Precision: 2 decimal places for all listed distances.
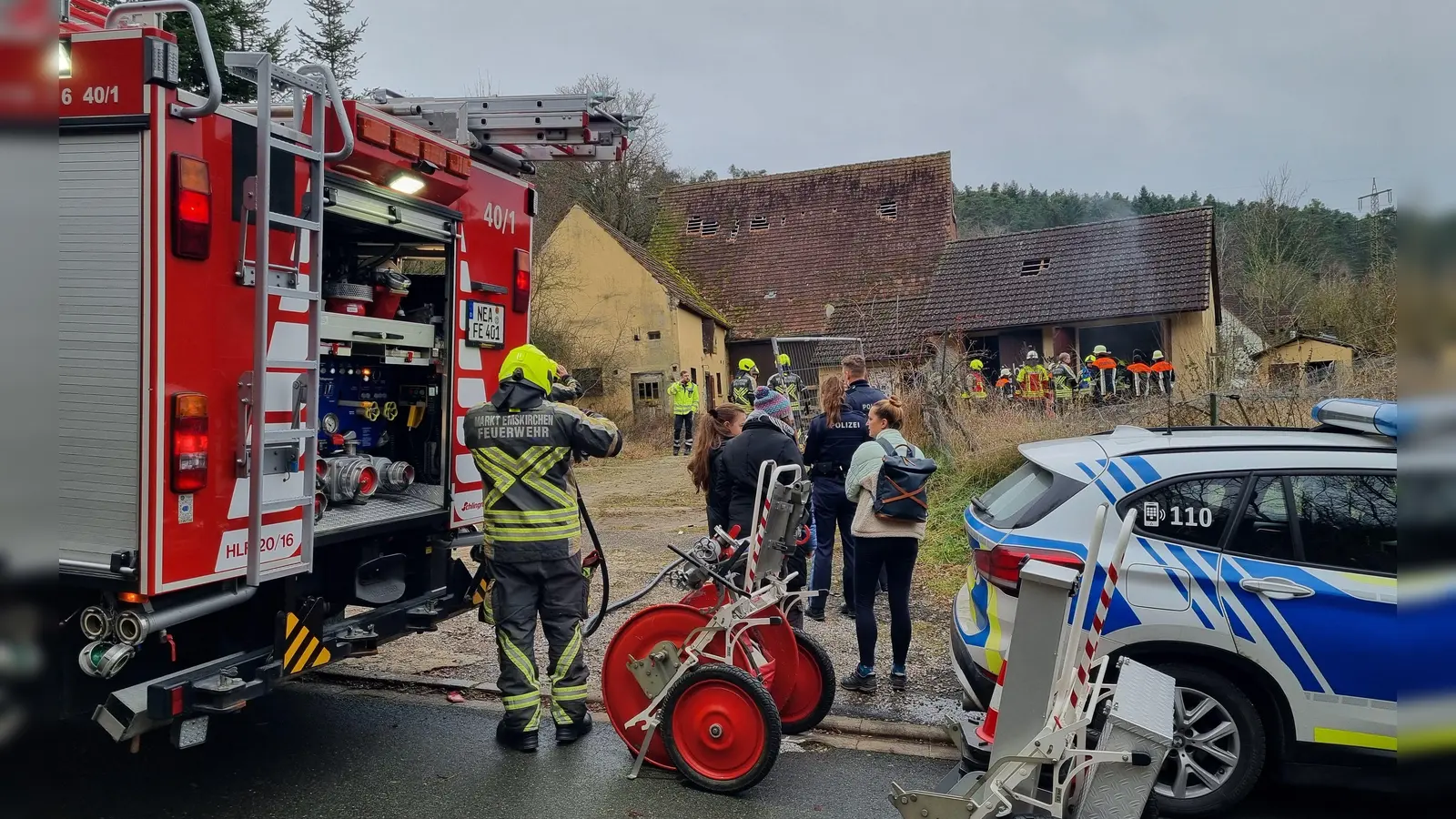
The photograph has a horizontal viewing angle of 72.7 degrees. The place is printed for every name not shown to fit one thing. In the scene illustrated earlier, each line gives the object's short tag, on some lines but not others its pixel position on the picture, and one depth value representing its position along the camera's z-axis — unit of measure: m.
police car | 4.08
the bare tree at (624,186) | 34.62
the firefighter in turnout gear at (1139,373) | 15.93
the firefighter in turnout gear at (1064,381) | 13.05
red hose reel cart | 4.61
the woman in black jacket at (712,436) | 6.88
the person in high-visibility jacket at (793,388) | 17.72
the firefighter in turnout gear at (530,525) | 5.12
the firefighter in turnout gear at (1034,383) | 13.02
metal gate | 25.14
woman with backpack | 5.79
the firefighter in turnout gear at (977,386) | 13.09
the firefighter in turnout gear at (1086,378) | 13.32
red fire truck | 3.64
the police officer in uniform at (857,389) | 7.55
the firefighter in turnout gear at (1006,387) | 13.56
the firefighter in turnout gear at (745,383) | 11.45
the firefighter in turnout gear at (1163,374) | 14.08
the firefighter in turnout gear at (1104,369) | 17.28
